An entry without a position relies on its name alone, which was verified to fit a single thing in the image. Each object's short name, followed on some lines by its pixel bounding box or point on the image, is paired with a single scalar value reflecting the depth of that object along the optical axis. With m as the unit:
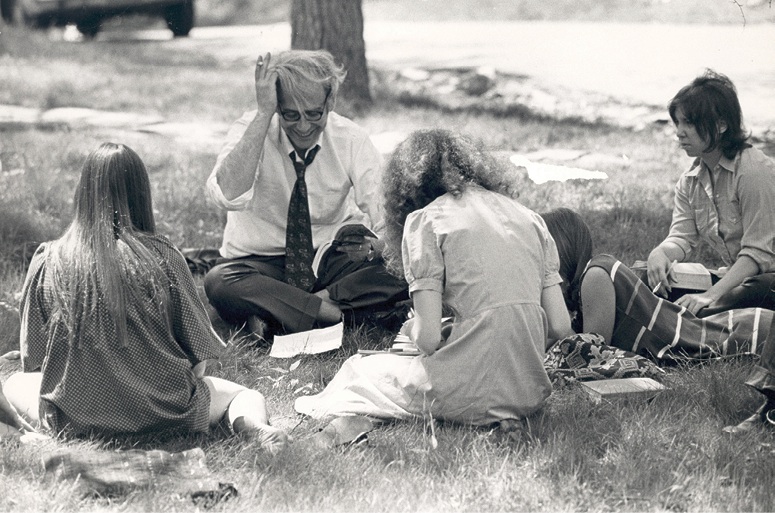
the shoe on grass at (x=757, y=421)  6.52
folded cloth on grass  5.70
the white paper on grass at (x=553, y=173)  12.86
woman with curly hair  6.41
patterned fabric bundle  7.59
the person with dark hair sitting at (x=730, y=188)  8.20
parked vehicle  24.61
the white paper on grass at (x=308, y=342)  8.52
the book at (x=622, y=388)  7.21
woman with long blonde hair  6.05
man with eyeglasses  8.80
